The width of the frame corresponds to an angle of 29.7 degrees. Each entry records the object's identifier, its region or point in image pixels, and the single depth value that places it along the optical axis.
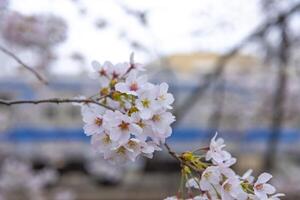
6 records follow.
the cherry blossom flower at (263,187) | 1.12
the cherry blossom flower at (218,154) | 1.15
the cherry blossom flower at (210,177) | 1.13
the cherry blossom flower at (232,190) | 1.11
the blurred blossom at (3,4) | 2.29
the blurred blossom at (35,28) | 2.93
